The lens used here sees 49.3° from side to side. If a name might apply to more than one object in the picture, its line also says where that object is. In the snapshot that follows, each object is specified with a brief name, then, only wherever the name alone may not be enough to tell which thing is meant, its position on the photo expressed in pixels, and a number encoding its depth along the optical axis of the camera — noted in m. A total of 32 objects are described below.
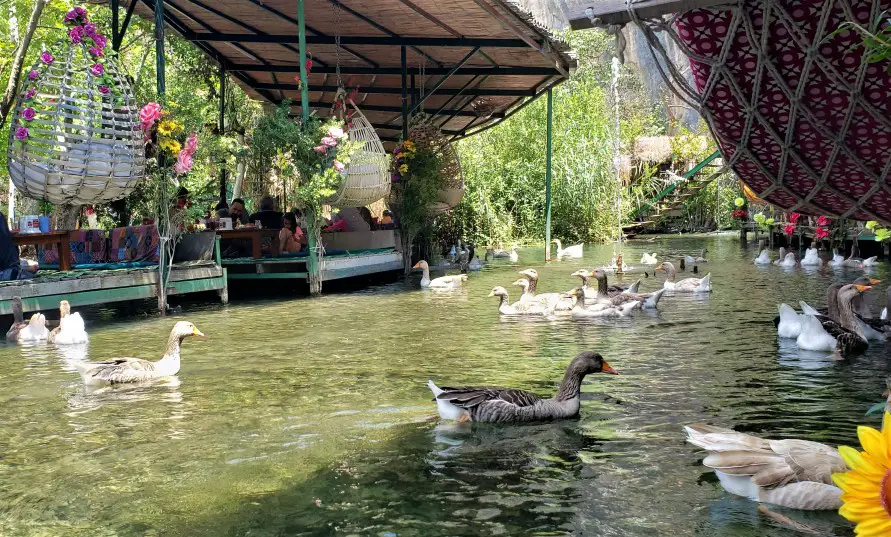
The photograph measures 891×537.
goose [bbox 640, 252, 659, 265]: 22.83
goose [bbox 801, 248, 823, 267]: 19.88
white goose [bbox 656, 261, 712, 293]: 15.31
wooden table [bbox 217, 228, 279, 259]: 16.55
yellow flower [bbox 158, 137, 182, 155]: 12.96
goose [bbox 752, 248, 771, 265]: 21.17
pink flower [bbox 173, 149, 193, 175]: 13.14
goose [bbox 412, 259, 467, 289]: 17.62
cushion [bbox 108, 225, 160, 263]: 14.59
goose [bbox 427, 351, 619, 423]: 6.56
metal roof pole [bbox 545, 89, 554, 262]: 23.31
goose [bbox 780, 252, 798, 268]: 19.81
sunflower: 1.45
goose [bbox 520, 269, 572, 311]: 13.25
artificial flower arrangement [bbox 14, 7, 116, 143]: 11.63
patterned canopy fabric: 4.68
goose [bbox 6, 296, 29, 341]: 11.03
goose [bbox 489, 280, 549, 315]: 13.02
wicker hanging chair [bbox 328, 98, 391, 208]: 16.45
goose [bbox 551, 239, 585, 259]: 25.24
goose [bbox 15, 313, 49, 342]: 10.91
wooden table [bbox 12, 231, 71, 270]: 12.63
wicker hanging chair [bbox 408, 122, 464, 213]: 21.16
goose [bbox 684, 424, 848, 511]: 4.70
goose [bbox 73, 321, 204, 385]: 8.09
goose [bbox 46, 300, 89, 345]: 10.80
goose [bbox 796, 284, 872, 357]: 9.09
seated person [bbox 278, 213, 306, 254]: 16.92
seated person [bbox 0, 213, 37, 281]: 11.95
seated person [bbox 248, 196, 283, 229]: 18.66
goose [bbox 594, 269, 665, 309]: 13.16
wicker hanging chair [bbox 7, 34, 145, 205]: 11.55
